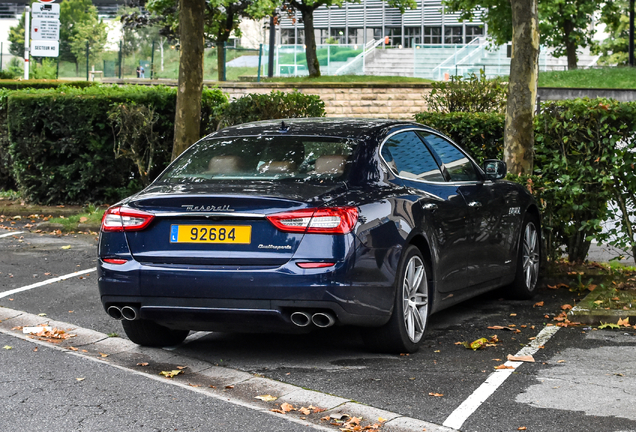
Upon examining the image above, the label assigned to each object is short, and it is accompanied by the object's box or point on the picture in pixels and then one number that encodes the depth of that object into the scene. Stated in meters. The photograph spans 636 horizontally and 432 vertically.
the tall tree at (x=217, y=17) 34.31
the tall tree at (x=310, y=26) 36.25
